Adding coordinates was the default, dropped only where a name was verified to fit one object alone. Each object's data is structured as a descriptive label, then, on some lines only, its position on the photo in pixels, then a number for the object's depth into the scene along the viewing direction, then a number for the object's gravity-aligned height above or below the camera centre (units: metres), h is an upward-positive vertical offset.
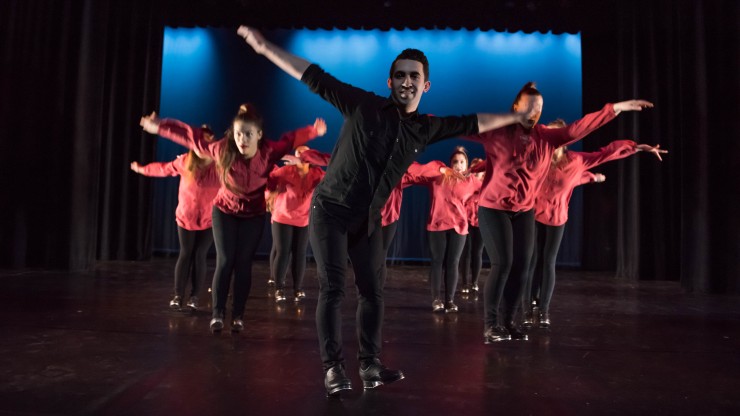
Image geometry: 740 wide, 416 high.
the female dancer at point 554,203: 4.27 +0.33
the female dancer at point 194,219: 4.46 +0.14
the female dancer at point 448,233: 4.87 +0.10
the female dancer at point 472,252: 6.26 -0.08
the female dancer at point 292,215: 5.21 +0.23
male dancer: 2.45 +0.26
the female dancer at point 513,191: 3.54 +0.34
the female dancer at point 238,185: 3.74 +0.35
